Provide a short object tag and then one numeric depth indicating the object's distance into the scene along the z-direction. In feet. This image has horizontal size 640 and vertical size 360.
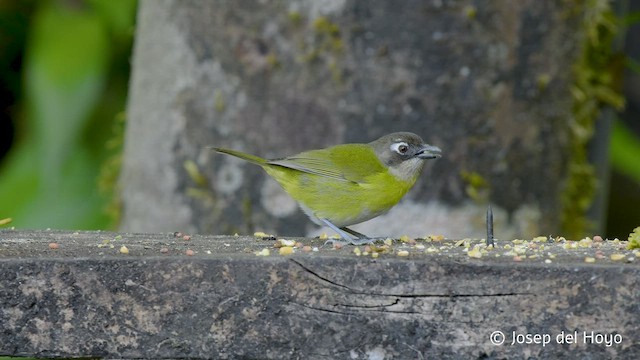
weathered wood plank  18.65
